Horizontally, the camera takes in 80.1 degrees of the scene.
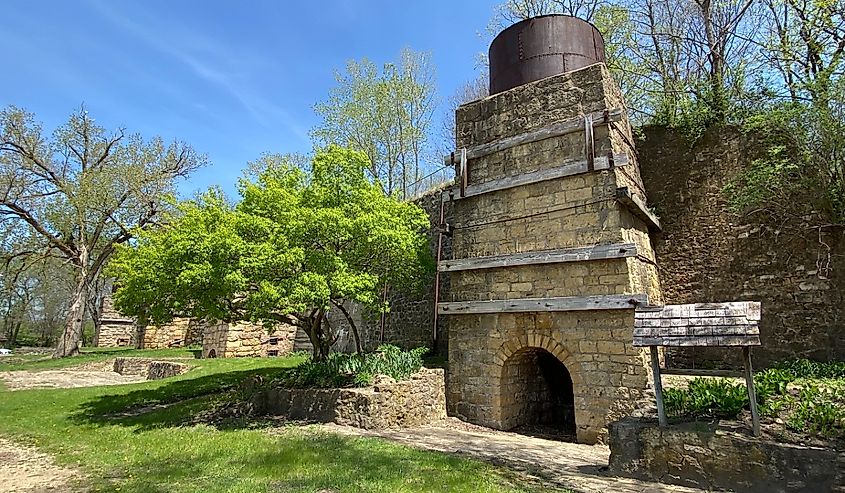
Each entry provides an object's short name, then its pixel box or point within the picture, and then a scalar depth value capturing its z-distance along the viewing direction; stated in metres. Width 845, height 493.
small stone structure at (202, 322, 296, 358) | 19.00
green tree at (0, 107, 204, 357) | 21.41
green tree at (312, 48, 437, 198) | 20.33
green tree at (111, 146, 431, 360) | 8.45
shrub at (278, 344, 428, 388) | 9.32
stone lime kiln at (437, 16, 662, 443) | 8.25
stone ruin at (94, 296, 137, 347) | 28.58
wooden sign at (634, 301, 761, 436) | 5.62
